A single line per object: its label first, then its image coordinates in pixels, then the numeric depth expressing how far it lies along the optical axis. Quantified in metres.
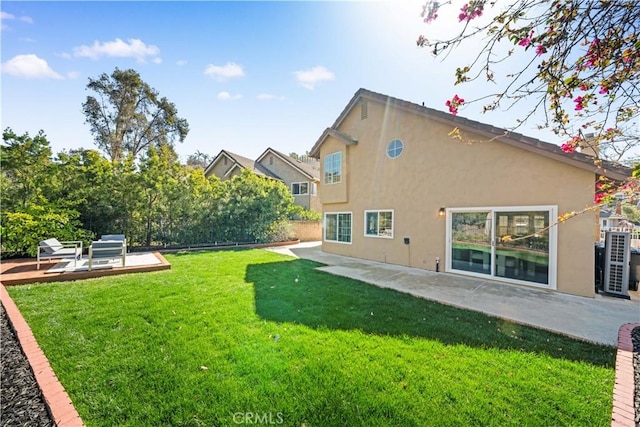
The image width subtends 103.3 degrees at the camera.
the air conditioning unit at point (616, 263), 7.13
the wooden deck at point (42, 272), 7.30
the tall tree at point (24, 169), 10.20
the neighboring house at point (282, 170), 25.61
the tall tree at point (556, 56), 2.66
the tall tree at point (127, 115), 25.44
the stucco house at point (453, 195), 7.23
